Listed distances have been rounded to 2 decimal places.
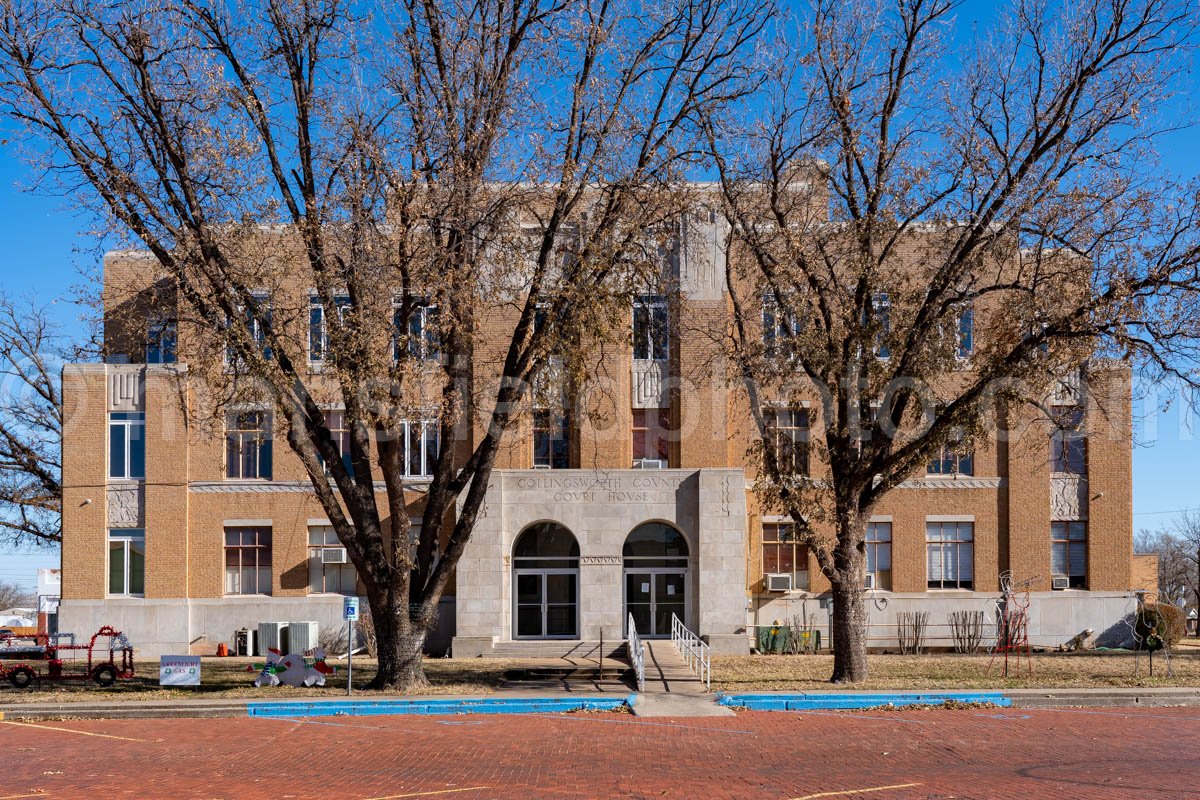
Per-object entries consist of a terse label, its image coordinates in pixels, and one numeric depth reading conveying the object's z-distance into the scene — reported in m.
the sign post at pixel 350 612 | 20.80
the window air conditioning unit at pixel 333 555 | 34.00
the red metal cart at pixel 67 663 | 25.00
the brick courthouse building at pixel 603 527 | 32.41
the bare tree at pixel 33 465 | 43.41
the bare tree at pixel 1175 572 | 71.88
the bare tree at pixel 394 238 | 20.48
